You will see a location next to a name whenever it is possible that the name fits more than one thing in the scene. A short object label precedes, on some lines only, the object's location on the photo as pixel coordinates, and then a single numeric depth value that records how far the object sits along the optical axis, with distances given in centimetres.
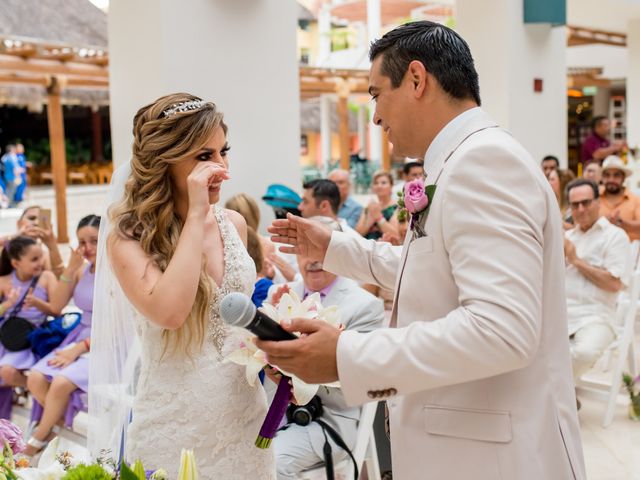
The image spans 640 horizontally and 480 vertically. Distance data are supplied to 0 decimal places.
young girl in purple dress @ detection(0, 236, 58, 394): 529
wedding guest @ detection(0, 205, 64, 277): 589
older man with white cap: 747
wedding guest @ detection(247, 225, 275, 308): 373
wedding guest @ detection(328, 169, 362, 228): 799
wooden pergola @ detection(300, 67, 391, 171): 1612
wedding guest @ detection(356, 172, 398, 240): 700
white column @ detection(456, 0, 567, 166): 842
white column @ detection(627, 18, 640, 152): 1595
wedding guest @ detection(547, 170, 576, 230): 795
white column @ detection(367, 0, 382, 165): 2383
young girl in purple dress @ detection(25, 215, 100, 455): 461
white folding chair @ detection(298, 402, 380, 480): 344
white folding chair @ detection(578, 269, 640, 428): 536
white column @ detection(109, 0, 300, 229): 516
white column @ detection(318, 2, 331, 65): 2812
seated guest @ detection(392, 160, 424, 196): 779
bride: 232
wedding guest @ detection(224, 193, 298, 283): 508
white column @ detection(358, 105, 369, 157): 3362
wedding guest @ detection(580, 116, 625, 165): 1395
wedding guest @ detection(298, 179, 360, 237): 609
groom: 145
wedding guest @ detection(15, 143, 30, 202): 2264
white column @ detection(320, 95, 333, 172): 2880
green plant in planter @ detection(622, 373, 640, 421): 338
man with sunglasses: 541
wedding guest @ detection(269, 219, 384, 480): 344
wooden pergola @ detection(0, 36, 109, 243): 1155
